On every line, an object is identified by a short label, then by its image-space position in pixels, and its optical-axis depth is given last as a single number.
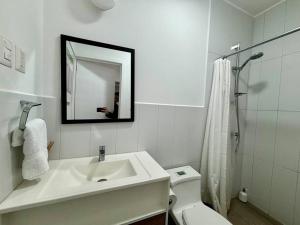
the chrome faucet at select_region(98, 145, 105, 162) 1.09
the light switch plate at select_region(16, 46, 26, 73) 0.71
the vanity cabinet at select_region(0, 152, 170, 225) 0.64
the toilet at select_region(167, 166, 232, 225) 1.14
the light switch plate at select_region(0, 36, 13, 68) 0.59
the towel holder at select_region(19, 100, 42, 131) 0.69
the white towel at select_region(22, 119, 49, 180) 0.68
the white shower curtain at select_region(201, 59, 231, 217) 1.54
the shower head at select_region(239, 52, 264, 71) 1.52
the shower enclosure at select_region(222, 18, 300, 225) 1.50
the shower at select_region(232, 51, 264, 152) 1.74
